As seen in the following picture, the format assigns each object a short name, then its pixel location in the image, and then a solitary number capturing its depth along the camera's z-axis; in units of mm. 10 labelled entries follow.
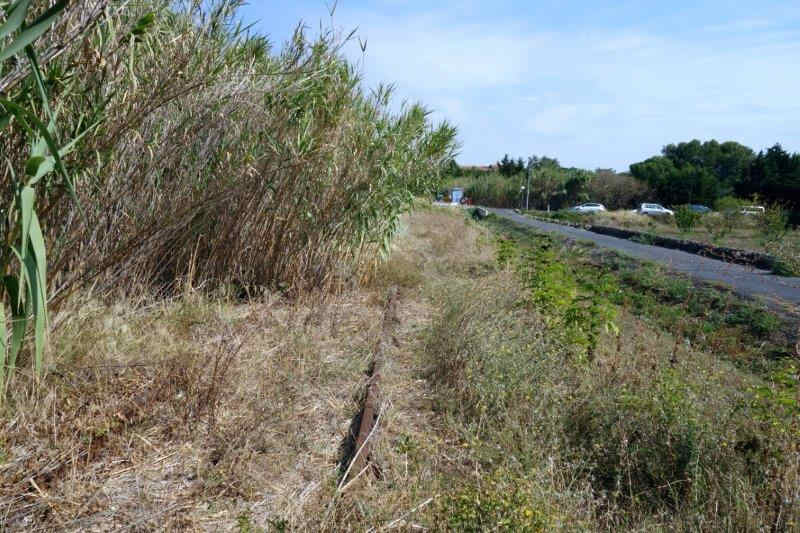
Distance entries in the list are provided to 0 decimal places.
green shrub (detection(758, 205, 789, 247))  17797
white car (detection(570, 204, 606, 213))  58600
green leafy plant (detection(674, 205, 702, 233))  30922
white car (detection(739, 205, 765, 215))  26142
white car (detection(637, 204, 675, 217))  50325
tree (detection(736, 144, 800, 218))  38531
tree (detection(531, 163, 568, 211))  76125
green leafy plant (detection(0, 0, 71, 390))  2121
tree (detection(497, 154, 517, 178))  96375
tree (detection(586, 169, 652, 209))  70562
